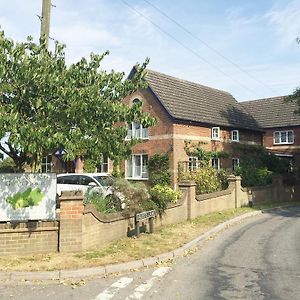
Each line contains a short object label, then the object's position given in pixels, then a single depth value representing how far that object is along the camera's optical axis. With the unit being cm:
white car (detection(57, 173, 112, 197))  1758
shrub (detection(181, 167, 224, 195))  2170
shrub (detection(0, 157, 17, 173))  2467
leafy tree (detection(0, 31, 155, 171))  907
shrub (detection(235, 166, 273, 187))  2545
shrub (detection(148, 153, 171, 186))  2623
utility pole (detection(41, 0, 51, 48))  1103
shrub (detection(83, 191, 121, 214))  1150
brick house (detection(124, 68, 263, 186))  2662
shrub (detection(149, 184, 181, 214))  1355
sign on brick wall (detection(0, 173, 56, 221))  969
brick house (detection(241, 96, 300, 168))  3697
